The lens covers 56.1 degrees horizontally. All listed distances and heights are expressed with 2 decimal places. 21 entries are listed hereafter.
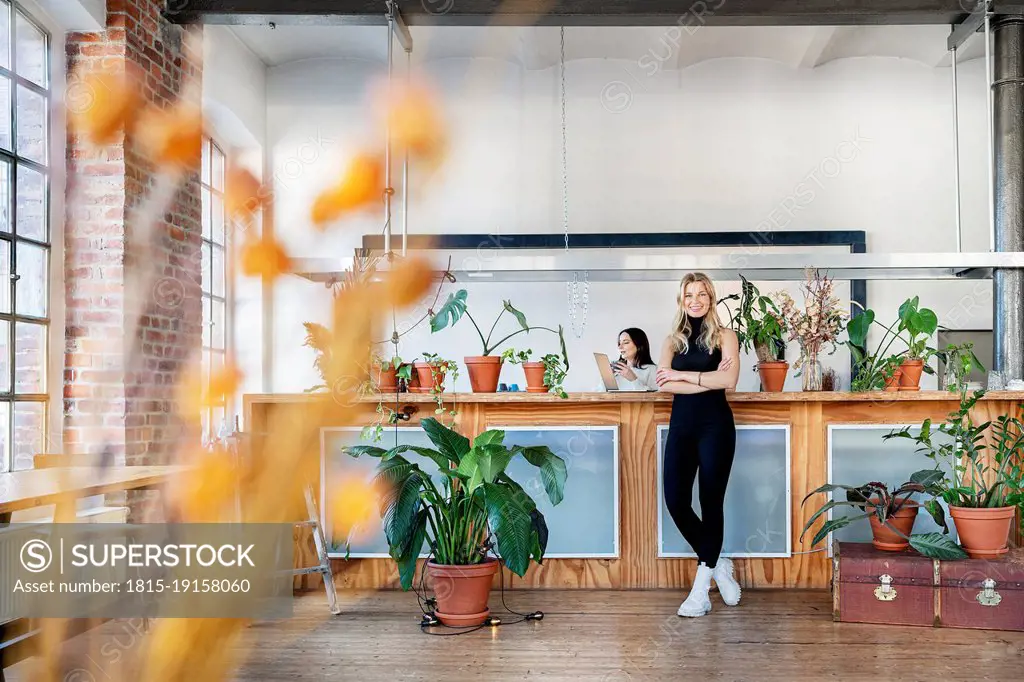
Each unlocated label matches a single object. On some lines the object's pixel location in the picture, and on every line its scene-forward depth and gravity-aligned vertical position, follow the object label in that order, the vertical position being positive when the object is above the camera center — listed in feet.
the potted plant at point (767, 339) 14.87 +0.35
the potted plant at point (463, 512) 11.78 -1.87
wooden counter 14.43 -1.35
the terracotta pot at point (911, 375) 14.76 -0.22
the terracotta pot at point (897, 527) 12.71 -2.25
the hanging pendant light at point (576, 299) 21.98 +1.44
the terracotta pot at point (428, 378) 14.67 -0.23
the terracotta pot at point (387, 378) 14.69 -0.24
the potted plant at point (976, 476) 12.48 -1.65
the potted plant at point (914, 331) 14.73 +0.45
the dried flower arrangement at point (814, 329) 14.94 +0.51
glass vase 14.93 -0.15
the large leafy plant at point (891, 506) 12.22 -1.94
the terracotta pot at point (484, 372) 14.79 -0.14
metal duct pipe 16.53 +3.03
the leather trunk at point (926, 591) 11.96 -2.91
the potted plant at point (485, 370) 14.75 -0.11
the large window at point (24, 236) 12.82 +1.78
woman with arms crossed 12.91 -0.91
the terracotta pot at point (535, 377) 14.71 -0.22
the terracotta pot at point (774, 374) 14.84 -0.19
